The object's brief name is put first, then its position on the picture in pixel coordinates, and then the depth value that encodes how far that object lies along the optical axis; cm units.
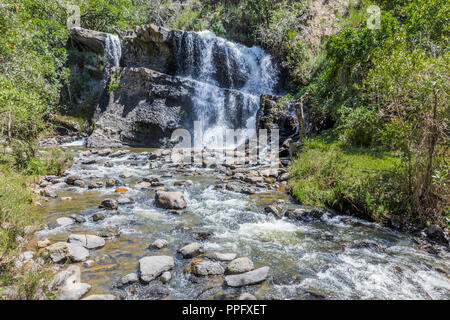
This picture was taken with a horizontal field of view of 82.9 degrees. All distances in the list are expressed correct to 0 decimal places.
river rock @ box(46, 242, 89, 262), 391
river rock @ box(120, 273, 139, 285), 353
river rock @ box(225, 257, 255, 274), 379
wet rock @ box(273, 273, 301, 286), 369
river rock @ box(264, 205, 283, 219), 611
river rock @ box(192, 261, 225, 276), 376
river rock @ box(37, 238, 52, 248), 427
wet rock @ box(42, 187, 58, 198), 688
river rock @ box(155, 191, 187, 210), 649
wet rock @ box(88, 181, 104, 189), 797
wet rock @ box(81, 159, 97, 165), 1153
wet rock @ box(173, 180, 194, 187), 863
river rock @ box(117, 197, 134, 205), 668
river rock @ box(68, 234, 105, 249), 439
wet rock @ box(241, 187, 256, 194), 783
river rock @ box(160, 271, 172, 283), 358
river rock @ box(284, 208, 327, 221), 604
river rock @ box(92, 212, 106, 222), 554
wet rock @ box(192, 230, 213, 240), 498
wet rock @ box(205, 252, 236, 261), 416
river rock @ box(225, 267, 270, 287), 355
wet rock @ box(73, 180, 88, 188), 801
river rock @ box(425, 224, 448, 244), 483
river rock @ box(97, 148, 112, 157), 1353
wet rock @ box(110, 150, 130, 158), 1337
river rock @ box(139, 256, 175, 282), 362
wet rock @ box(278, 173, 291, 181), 883
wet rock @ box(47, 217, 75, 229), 510
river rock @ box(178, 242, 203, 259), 421
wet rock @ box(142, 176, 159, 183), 875
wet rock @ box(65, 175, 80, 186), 819
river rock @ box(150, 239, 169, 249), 453
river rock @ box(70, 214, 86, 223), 546
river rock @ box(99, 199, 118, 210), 625
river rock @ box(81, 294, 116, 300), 309
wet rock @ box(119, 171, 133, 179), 938
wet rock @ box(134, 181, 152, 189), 820
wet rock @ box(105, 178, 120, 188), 814
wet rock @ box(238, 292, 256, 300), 322
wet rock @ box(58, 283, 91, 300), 306
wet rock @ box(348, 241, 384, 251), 470
